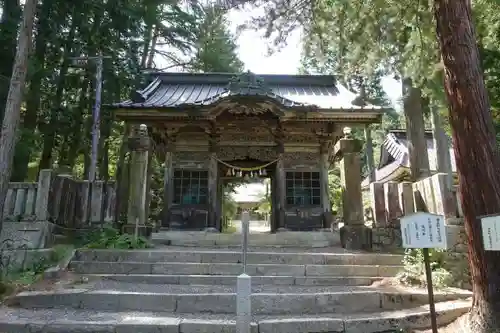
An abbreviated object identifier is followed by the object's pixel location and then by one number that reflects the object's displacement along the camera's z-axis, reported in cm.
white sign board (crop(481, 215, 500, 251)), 375
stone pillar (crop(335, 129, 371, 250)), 887
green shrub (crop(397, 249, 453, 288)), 618
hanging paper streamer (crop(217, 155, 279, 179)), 1122
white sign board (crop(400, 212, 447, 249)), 400
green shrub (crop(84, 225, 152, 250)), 777
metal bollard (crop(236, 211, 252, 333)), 408
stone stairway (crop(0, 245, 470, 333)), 459
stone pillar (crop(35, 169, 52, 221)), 720
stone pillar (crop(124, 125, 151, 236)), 925
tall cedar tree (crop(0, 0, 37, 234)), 589
